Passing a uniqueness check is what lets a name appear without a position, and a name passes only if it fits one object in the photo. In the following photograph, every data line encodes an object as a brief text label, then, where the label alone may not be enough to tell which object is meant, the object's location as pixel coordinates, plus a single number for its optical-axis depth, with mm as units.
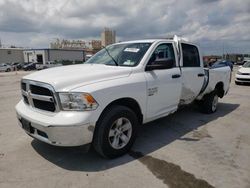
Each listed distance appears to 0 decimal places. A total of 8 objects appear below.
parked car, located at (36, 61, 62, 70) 34515
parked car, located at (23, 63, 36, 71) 34905
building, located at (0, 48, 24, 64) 47815
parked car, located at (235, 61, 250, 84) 11003
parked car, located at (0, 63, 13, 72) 33308
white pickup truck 2546
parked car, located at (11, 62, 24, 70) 36391
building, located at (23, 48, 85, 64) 46729
